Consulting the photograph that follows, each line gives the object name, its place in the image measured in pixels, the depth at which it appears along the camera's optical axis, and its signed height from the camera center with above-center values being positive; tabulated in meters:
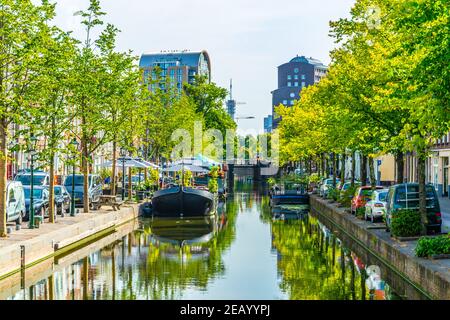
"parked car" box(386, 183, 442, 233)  30.38 -0.67
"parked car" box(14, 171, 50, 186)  46.81 +0.20
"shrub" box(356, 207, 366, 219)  38.81 -1.39
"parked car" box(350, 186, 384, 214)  39.94 -0.68
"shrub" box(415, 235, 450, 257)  21.81 -1.66
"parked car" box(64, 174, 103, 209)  49.38 -0.38
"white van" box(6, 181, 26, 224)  33.50 -0.80
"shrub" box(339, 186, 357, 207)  47.25 -0.81
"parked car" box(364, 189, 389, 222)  36.06 -0.98
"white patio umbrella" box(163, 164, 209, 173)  63.53 +1.05
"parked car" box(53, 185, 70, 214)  42.22 -0.84
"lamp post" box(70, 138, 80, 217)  40.28 -1.20
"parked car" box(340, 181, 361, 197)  54.92 -0.25
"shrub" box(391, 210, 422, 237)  27.70 -1.37
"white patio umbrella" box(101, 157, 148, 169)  57.81 +1.30
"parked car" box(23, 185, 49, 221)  38.31 -0.84
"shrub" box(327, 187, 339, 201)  54.52 -0.76
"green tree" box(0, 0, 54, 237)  27.16 +3.96
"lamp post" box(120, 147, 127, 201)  56.32 -0.26
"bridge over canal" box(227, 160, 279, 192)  141.25 +2.12
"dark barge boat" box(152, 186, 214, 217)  52.22 -1.25
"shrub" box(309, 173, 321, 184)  77.26 +0.24
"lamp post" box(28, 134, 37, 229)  32.01 -0.89
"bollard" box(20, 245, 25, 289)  24.70 -2.27
